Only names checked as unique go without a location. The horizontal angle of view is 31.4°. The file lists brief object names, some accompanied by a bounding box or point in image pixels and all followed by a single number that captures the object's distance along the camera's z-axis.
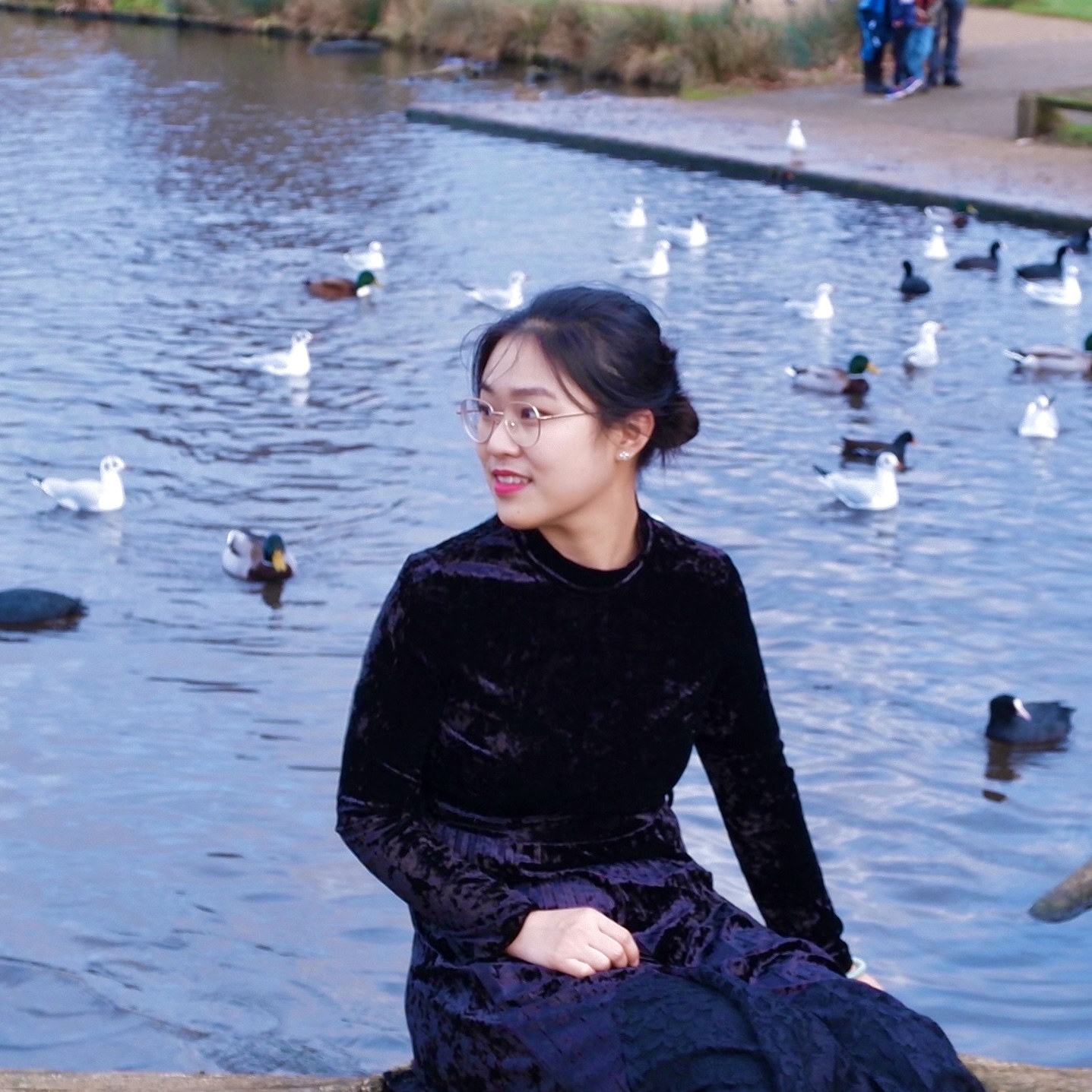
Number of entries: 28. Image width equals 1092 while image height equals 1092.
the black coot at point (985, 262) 14.70
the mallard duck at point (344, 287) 14.05
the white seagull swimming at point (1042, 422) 10.41
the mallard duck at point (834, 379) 11.48
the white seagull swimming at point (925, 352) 11.91
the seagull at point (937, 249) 14.84
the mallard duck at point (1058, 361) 11.73
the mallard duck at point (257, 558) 8.11
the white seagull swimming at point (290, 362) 11.66
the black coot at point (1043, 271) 13.96
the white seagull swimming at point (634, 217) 16.23
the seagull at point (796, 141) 18.62
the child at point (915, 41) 21.56
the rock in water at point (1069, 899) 5.25
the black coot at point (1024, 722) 6.50
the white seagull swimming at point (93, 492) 9.10
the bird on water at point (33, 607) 7.54
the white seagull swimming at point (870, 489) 9.25
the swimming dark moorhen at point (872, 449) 10.05
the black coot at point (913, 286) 13.87
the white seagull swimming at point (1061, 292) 13.69
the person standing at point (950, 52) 21.94
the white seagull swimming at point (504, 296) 13.30
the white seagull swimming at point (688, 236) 15.57
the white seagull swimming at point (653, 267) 14.62
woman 2.57
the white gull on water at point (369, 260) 14.62
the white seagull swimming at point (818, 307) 13.06
